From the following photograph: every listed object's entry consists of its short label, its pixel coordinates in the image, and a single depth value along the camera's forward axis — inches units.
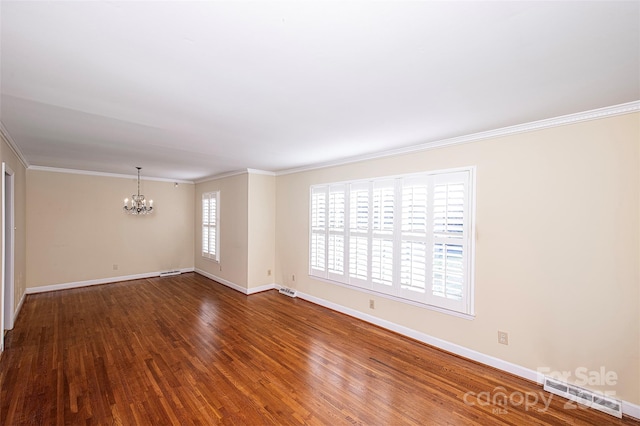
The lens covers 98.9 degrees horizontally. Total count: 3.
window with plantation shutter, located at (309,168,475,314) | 124.5
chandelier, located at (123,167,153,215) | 241.6
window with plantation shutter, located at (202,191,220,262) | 254.5
